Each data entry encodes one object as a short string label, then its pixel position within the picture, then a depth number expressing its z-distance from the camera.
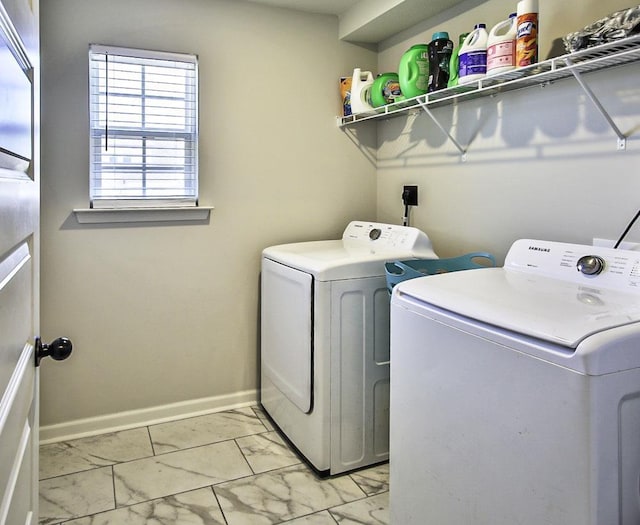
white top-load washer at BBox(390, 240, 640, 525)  1.01
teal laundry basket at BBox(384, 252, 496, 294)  2.08
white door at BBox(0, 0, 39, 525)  0.64
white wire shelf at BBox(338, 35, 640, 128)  1.47
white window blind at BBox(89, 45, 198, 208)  2.40
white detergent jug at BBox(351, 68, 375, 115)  2.67
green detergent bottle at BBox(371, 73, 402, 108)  2.49
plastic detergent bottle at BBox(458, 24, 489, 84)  1.86
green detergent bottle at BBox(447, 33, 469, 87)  2.04
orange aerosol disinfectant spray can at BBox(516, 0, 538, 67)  1.68
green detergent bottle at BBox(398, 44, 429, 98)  2.22
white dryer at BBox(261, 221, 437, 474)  2.11
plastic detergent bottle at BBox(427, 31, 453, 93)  2.11
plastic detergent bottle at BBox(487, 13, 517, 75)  1.75
